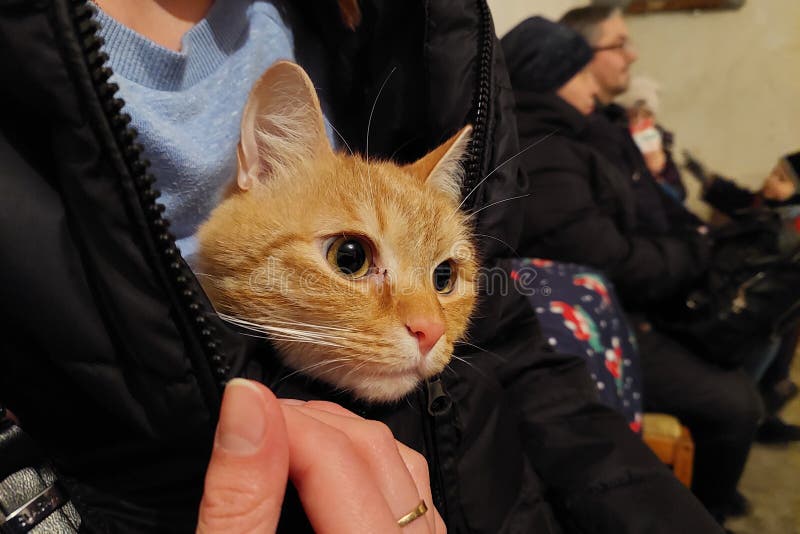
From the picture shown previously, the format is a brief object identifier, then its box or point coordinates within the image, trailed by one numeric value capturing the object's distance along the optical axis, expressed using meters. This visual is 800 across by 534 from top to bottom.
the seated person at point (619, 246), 1.52
